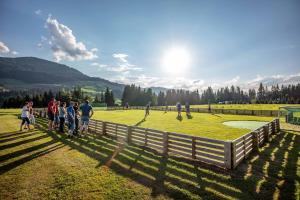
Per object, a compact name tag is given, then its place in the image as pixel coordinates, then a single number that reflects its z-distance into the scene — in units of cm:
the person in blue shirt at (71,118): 911
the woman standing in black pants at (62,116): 1025
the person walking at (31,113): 1190
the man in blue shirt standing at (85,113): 906
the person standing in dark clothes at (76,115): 999
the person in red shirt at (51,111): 1088
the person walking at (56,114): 1110
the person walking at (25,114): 1022
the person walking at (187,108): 2157
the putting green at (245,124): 1345
